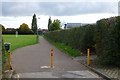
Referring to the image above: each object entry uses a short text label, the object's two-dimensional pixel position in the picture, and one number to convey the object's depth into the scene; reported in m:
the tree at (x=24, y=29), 69.16
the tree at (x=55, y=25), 43.74
